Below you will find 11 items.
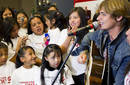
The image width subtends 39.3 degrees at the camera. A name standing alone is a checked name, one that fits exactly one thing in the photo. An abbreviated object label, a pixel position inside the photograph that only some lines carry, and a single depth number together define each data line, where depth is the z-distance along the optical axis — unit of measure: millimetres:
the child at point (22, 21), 2506
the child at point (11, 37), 2129
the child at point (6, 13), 2684
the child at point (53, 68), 1811
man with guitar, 1125
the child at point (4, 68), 1996
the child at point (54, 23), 1914
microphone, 1183
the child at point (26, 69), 1917
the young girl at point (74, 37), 1740
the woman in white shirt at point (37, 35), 2217
